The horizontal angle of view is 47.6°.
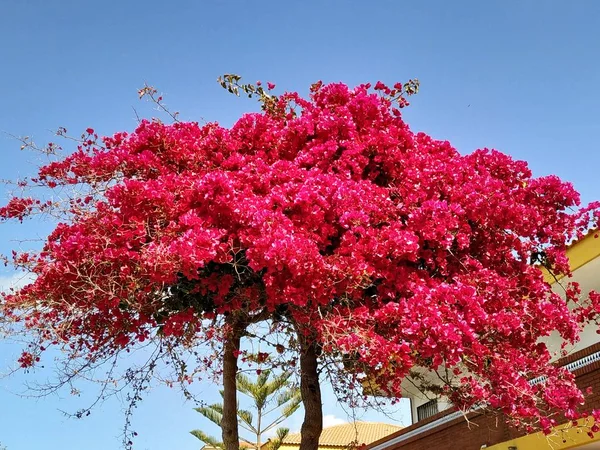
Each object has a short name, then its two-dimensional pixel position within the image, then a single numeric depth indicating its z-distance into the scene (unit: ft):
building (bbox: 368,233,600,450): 34.09
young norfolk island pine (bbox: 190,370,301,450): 73.97
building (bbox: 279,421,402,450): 86.23
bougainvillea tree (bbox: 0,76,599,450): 20.90
